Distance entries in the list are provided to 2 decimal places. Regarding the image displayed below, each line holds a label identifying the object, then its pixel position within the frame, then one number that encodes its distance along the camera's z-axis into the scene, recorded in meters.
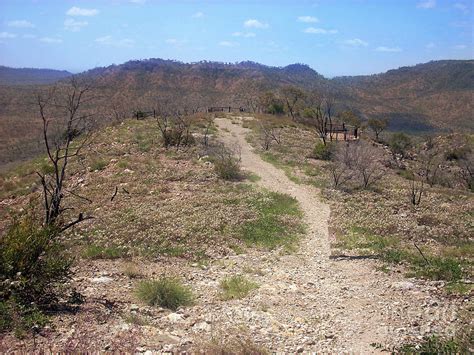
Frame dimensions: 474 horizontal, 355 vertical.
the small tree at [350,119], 43.42
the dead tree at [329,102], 35.35
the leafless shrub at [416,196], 16.82
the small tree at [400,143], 37.14
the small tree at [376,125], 44.03
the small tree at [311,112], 46.47
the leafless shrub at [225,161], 20.05
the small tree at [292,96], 52.66
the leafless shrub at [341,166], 19.74
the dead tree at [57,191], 9.77
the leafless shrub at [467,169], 26.38
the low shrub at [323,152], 26.66
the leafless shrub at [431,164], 25.72
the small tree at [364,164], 20.29
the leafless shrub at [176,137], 26.67
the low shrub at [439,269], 9.35
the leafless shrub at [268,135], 29.26
